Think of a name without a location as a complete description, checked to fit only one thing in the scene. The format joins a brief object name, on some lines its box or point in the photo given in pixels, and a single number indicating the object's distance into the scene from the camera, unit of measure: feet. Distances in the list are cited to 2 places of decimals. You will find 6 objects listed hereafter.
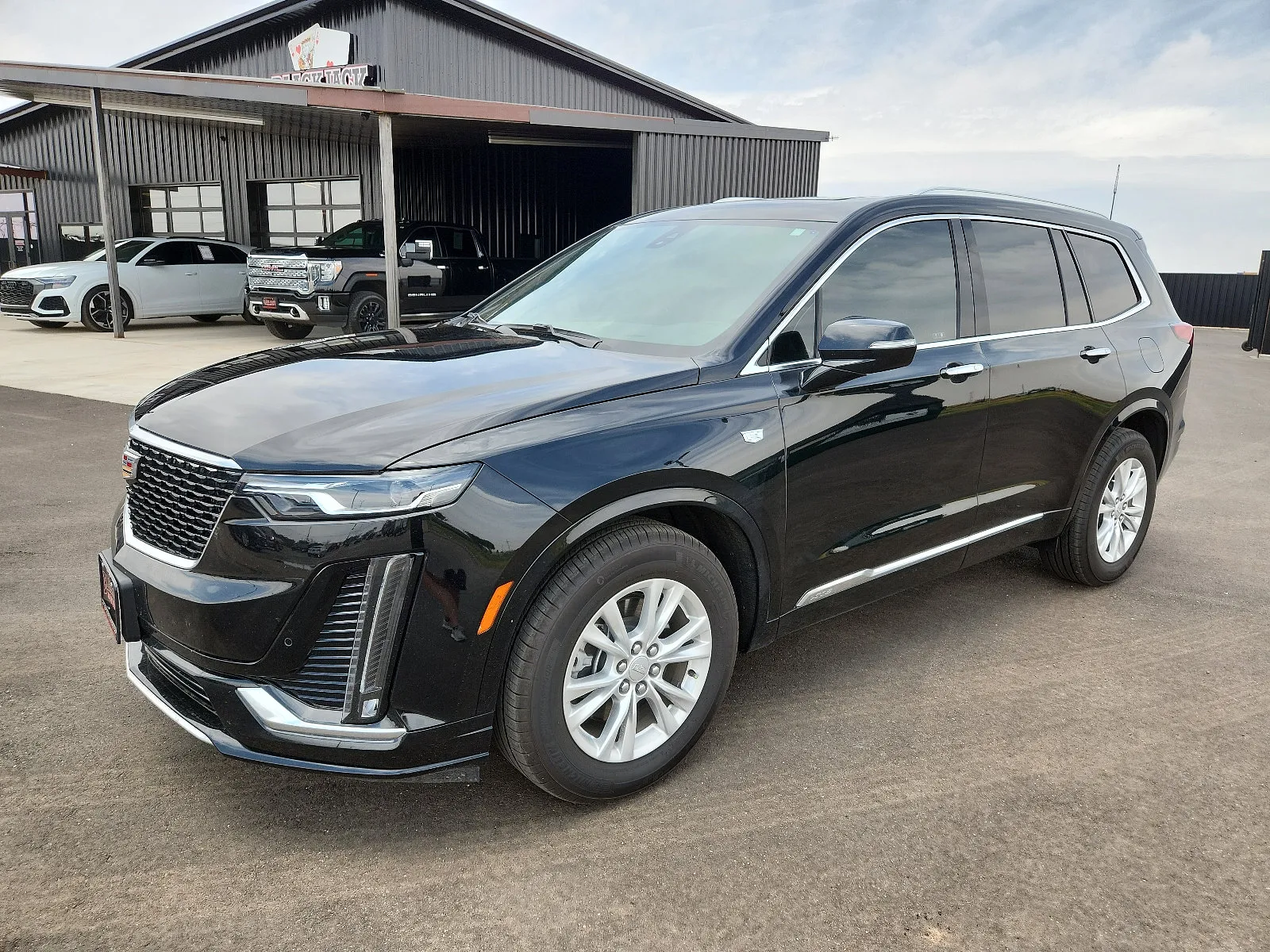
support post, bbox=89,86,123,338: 53.21
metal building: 57.31
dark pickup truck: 47.06
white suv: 55.72
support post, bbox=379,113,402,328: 45.55
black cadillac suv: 7.99
